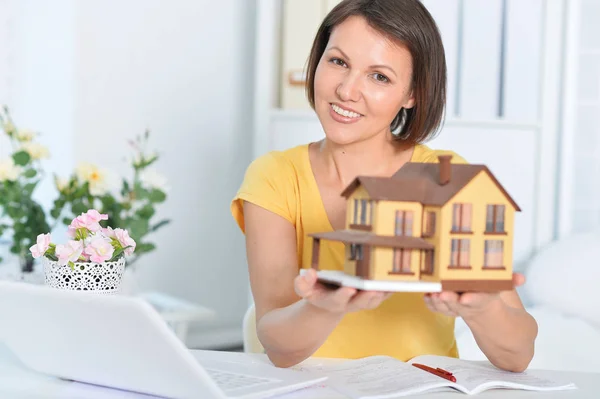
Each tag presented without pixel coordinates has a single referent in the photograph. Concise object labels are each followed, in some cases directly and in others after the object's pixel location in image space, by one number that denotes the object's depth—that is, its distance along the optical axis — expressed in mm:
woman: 1793
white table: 1595
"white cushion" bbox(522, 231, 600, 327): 2837
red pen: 1678
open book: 1617
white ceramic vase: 1779
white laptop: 1479
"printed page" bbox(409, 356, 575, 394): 1665
